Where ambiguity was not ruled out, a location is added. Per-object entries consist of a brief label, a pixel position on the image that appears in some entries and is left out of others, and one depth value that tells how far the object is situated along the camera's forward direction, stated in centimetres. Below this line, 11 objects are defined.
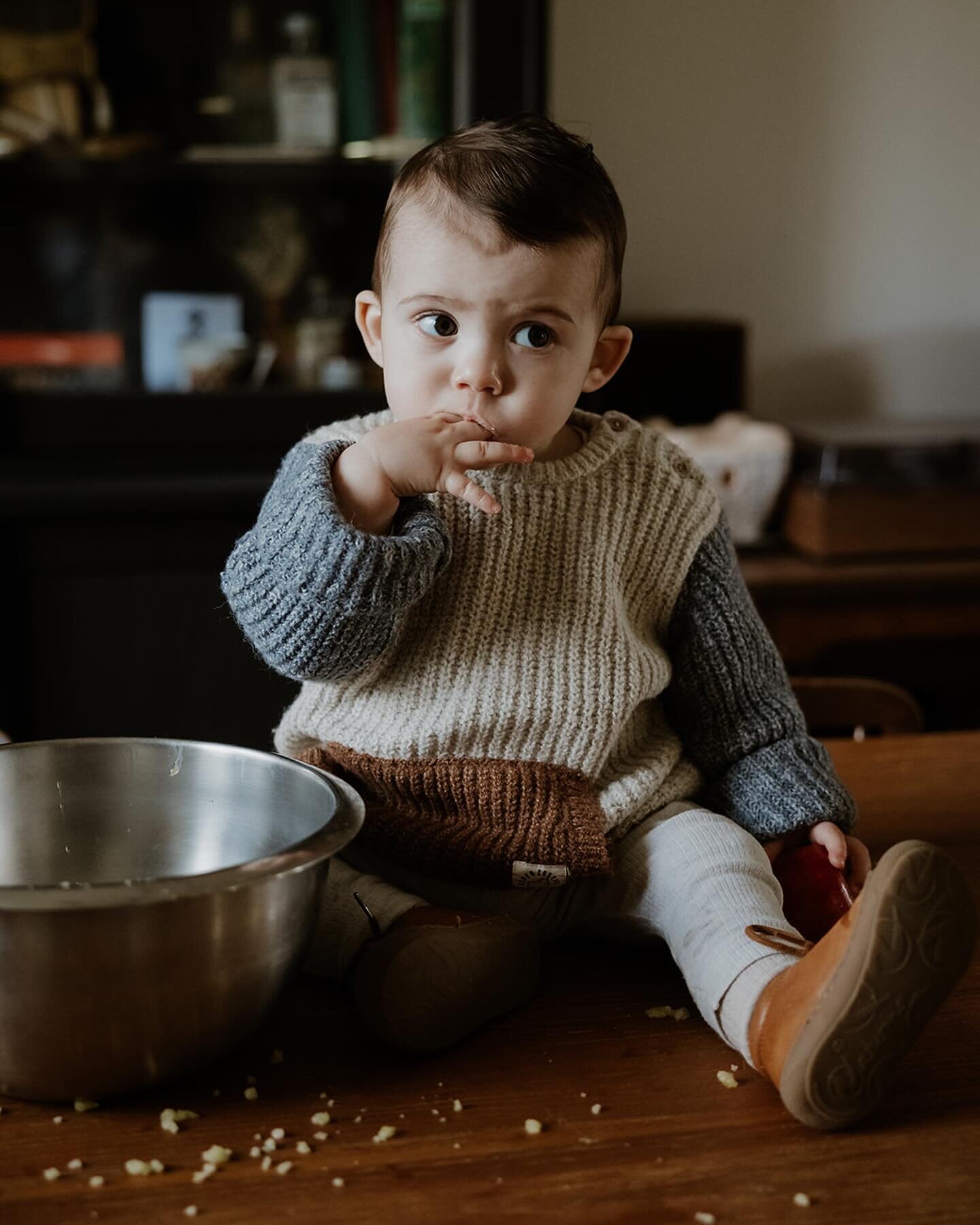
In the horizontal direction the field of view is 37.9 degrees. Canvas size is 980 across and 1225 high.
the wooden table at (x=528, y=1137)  66
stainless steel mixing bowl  68
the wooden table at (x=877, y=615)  211
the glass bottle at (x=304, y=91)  229
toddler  86
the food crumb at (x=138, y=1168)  68
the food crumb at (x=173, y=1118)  72
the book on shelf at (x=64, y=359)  234
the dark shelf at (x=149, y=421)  214
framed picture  237
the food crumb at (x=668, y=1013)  85
